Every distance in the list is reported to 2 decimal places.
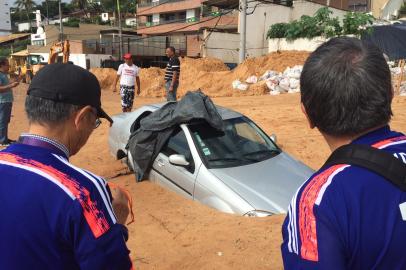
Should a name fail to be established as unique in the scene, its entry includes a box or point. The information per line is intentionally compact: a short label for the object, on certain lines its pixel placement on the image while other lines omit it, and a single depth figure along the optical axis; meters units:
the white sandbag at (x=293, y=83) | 17.08
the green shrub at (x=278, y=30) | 25.50
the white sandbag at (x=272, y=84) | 17.97
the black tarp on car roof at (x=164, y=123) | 5.64
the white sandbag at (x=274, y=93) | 17.35
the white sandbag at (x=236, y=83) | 19.74
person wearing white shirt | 10.43
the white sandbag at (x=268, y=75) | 19.31
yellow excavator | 17.13
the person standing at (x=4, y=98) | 8.40
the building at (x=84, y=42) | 39.87
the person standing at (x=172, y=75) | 10.56
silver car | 4.61
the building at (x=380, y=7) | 41.31
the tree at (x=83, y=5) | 89.44
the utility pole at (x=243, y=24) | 20.58
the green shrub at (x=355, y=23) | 20.06
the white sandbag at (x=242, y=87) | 19.22
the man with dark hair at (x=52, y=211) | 1.31
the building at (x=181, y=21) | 41.06
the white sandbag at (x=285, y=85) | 17.47
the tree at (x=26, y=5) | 100.00
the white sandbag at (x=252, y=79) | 19.65
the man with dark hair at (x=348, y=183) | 1.16
